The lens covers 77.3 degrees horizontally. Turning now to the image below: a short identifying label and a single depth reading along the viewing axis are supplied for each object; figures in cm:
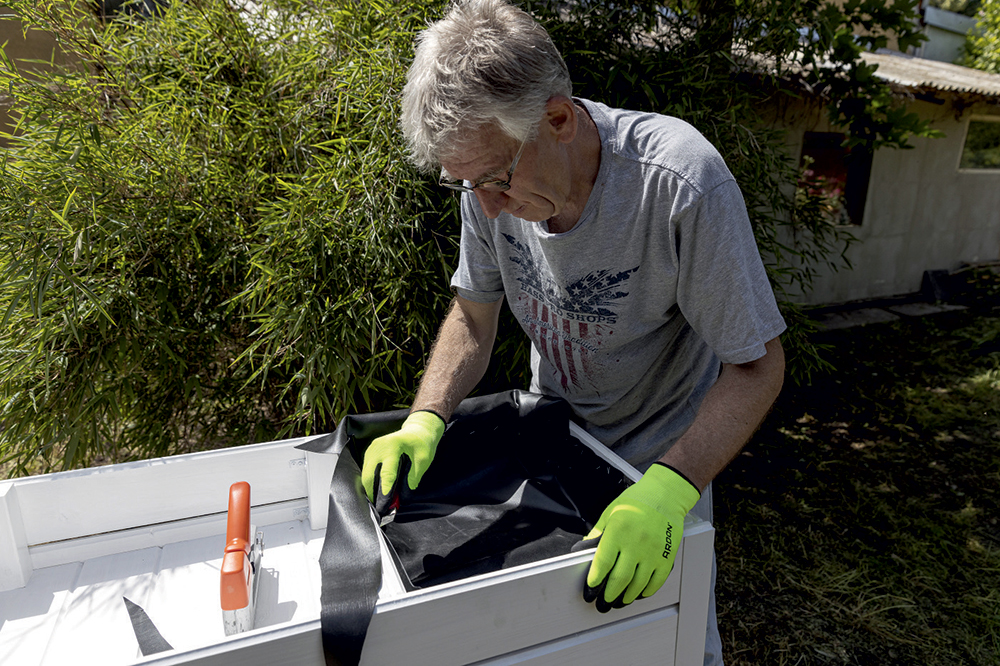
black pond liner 90
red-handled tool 89
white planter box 81
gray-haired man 106
